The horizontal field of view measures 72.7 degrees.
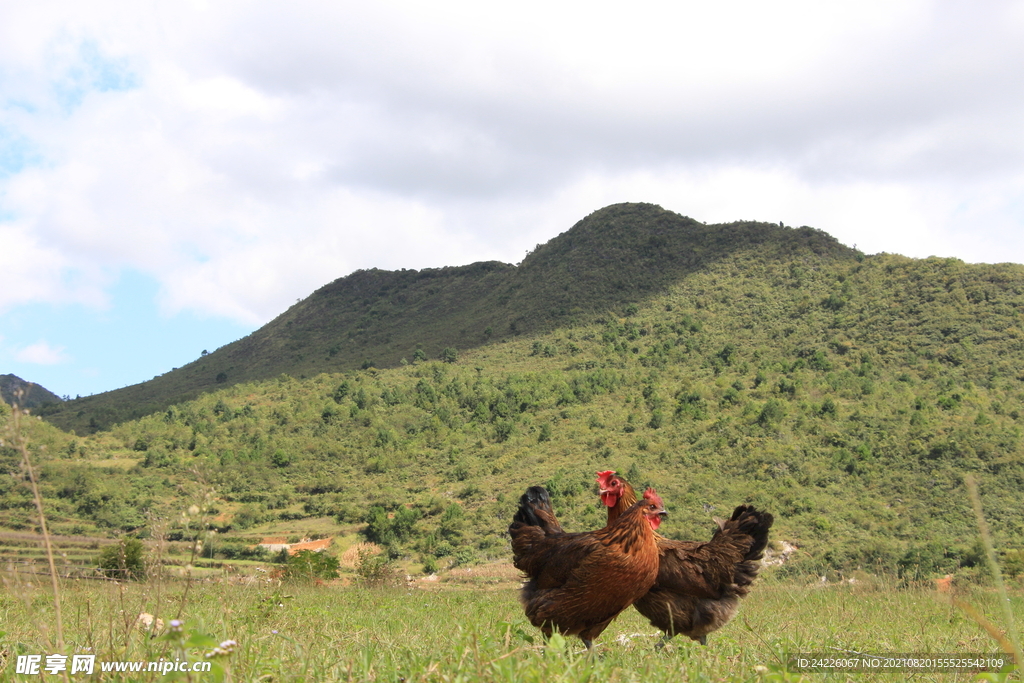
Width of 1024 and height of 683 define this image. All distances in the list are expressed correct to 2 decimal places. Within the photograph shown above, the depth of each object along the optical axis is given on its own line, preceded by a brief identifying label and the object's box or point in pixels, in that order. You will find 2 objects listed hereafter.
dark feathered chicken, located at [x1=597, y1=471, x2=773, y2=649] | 6.20
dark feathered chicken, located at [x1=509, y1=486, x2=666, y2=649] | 5.27
